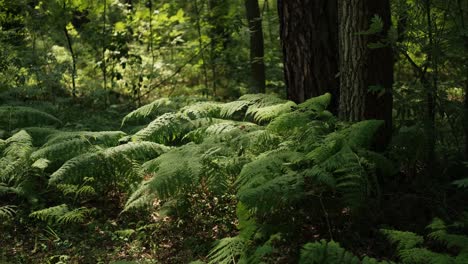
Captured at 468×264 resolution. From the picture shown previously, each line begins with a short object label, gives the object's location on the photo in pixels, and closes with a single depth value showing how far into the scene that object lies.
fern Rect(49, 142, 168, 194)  4.32
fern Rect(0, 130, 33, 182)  4.62
